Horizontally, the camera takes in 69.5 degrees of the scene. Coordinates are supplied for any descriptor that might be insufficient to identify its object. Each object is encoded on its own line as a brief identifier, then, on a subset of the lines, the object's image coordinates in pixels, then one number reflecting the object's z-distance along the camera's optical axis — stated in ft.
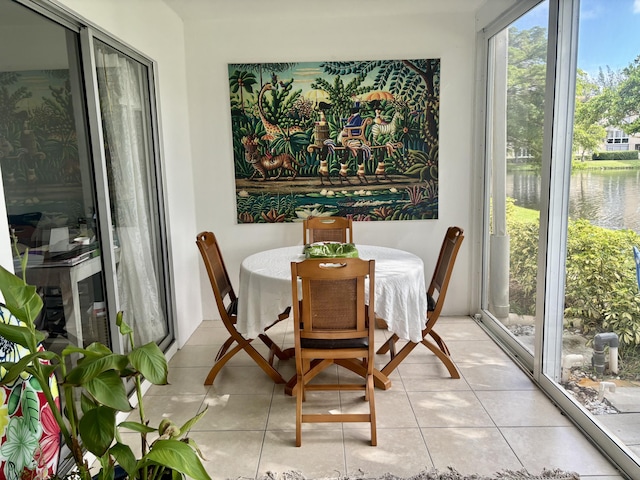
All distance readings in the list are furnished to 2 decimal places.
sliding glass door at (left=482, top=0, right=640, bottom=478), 7.05
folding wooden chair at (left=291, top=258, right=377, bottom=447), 7.68
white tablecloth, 8.82
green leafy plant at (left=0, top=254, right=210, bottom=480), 3.70
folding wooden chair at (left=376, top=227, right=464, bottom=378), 9.56
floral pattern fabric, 4.31
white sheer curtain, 8.85
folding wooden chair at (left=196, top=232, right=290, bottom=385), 9.85
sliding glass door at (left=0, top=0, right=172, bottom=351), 6.46
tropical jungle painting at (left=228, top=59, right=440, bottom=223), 13.14
